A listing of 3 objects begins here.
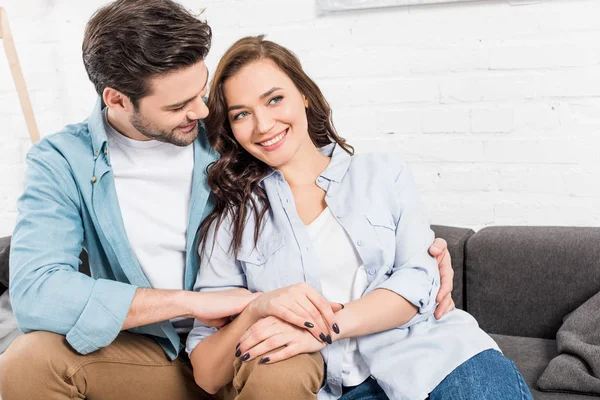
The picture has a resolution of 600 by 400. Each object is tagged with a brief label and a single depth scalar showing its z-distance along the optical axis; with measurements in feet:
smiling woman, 5.12
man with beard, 5.22
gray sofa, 6.69
